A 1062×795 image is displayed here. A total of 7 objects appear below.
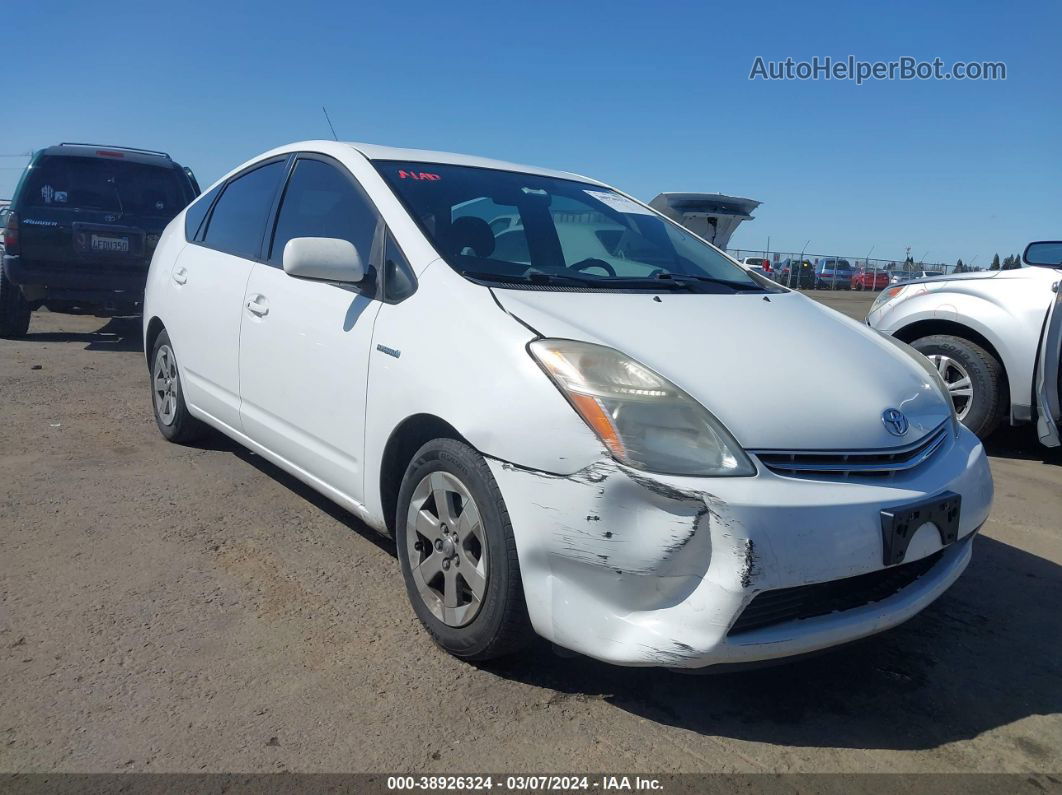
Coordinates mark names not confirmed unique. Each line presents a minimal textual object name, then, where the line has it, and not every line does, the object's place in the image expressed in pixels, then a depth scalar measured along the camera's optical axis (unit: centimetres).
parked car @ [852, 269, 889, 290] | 3981
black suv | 807
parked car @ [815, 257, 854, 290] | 3812
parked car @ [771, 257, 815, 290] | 3666
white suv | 519
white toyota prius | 224
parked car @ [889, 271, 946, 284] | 3815
